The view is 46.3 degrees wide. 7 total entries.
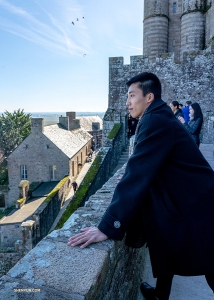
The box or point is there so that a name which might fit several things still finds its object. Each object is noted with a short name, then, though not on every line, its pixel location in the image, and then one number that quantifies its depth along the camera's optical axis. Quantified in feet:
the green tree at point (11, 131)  118.52
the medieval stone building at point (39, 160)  85.40
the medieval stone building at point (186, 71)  43.78
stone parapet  4.74
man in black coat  5.65
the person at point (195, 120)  21.21
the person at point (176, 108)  27.50
